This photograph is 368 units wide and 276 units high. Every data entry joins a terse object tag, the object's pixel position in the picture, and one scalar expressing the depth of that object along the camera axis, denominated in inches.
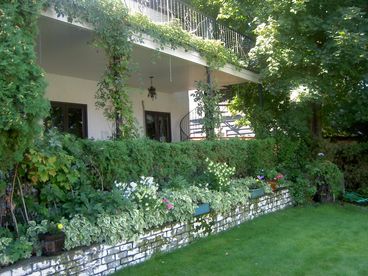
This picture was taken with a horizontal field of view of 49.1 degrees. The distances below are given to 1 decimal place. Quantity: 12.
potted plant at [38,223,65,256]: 176.4
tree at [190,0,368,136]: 393.4
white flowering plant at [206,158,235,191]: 316.2
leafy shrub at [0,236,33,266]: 163.2
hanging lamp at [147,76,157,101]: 474.3
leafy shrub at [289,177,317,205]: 412.2
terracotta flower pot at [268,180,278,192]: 382.3
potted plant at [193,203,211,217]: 271.2
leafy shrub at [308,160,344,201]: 426.3
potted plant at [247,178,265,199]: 348.2
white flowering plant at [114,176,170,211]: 231.8
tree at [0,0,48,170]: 155.6
